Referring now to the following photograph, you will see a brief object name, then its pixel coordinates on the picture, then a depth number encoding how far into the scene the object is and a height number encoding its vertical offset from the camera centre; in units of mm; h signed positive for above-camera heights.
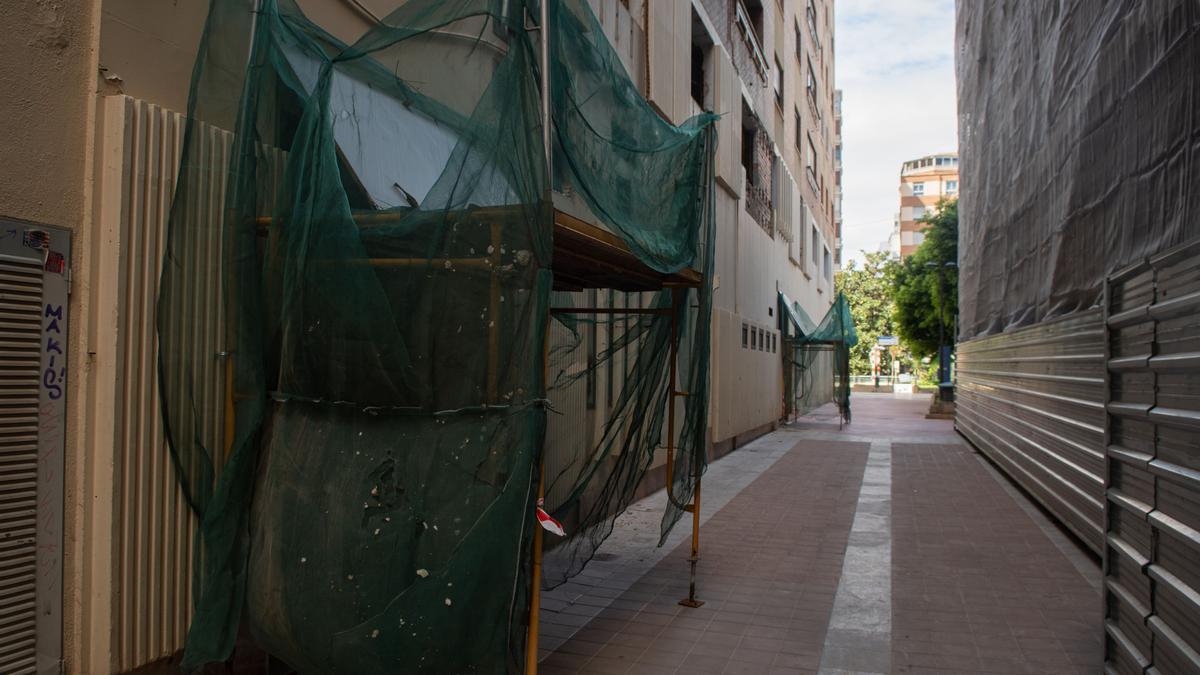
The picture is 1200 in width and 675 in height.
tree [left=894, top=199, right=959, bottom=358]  29938 +3125
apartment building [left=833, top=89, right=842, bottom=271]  45094 +11524
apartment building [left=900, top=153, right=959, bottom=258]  86312 +19011
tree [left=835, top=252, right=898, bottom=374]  65250 +5142
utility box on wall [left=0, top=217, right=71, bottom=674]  3053 -337
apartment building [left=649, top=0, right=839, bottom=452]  14289 +4316
